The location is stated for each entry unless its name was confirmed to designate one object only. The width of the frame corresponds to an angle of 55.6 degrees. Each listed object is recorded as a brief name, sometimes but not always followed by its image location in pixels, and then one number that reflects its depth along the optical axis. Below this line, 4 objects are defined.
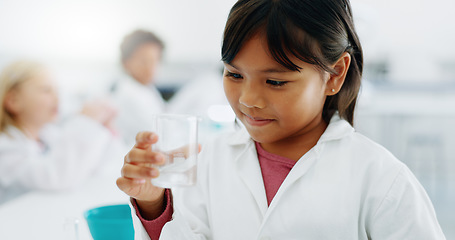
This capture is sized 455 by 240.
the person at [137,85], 2.87
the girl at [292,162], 0.75
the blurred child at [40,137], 1.68
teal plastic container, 0.82
